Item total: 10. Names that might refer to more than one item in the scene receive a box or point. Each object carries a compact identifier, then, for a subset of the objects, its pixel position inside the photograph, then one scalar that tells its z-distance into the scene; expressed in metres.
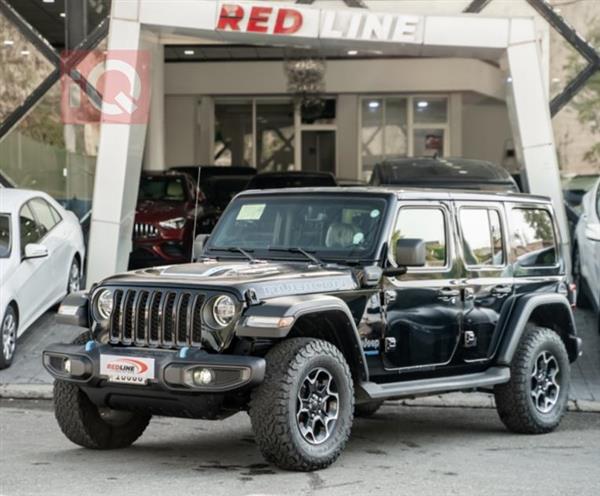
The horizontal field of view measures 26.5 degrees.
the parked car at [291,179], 19.14
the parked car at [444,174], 14.16
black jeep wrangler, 7.39
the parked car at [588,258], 13.50
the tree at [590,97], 17.38
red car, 17.77
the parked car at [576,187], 17.44
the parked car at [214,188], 19.95
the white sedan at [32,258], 12.34
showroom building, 32.50
